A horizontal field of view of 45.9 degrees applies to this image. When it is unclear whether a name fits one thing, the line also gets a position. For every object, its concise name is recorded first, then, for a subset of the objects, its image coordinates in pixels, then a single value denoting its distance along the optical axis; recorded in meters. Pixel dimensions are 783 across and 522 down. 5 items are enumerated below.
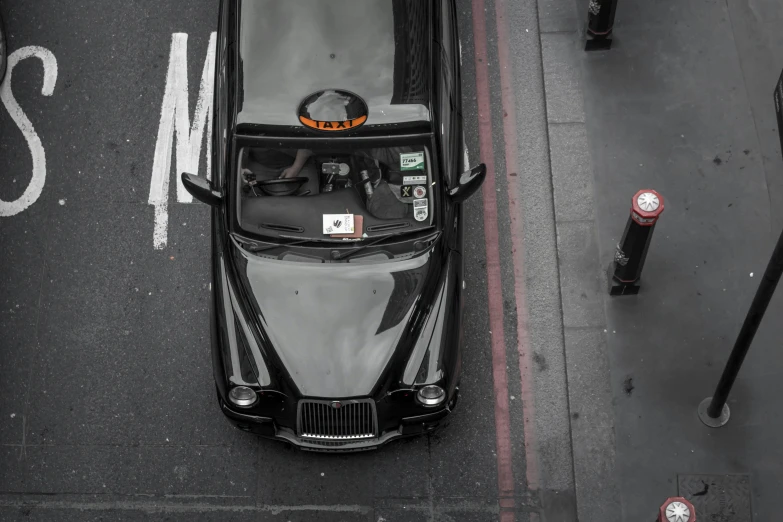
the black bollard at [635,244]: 6.40
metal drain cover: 6.68
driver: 6.66
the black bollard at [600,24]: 7.97
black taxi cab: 6.41
